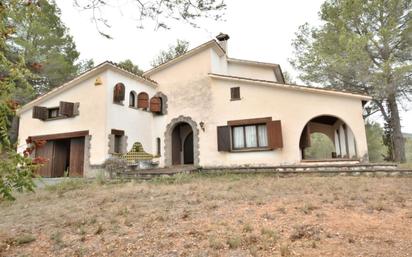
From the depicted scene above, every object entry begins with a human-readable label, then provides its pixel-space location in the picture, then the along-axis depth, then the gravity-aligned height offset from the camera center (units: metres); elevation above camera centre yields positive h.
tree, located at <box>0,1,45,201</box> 3.70 +0.33
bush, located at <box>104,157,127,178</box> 13.91 +0.09
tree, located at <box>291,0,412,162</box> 17.80 +6.90
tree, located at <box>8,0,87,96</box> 20.92 +8.85
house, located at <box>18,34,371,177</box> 13.89 +2.43
